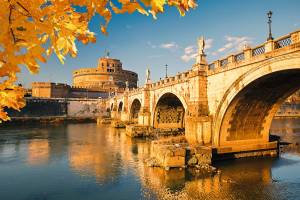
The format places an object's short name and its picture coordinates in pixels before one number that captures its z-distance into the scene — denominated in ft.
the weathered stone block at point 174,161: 54.13
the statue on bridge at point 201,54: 67.43
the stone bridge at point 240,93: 45.02
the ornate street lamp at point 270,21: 46.80
